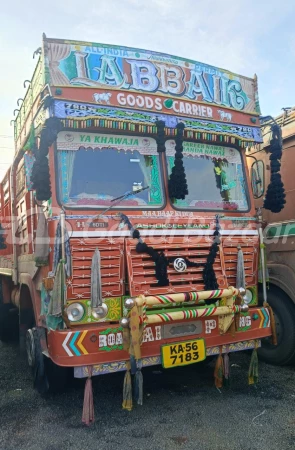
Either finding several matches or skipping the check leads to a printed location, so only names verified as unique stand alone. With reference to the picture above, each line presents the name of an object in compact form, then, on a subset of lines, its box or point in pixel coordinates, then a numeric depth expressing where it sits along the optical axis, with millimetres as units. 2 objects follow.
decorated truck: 3562
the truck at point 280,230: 4805
